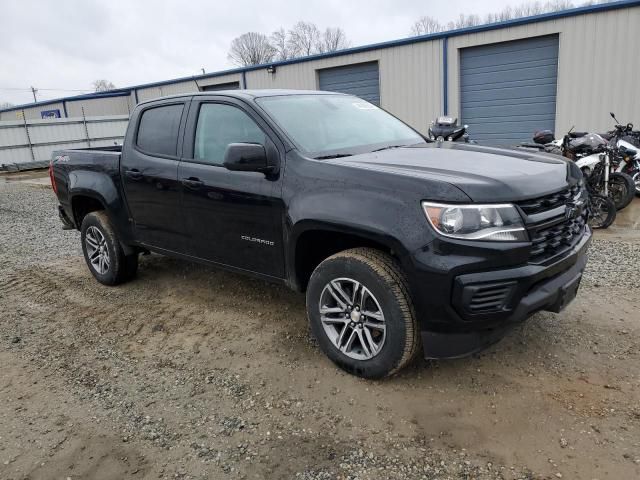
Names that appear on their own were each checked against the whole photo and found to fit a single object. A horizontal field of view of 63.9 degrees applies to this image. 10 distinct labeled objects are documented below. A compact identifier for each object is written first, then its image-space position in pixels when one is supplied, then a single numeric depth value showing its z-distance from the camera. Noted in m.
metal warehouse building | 11.05
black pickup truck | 2.71
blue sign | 33.58
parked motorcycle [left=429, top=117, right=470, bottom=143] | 7.99
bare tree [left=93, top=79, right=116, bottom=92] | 74.95
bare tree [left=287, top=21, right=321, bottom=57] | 59.91
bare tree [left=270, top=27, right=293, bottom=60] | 58.33
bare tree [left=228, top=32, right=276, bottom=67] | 57.97
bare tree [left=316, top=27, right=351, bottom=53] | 58.72
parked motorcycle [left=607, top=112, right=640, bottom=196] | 8.33
